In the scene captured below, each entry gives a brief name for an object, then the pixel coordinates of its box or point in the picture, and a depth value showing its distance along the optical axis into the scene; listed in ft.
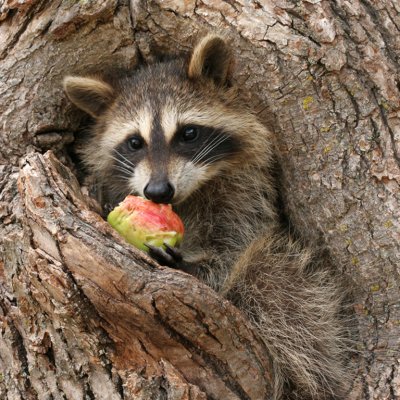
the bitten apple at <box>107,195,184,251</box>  16.51
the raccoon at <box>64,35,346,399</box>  17.79
